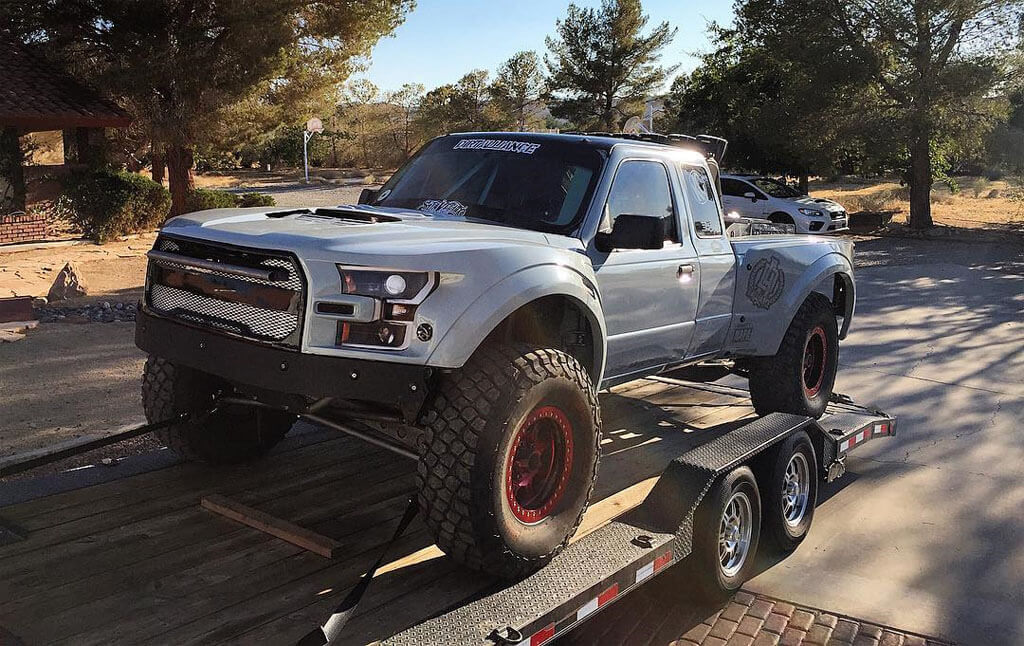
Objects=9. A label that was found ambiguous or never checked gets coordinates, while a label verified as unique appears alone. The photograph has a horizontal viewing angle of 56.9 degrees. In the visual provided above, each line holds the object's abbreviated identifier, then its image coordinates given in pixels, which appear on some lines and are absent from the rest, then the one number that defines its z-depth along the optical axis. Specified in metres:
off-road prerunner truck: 3.62
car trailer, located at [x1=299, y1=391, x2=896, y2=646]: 3.08
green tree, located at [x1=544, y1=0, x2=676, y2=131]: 50.94
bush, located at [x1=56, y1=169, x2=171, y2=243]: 20.69
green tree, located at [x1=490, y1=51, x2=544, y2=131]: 55.84
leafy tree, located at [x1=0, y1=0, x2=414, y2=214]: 20.08
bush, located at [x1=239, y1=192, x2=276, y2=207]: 21.91
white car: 24.14
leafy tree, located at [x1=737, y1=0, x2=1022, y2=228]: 23.48
